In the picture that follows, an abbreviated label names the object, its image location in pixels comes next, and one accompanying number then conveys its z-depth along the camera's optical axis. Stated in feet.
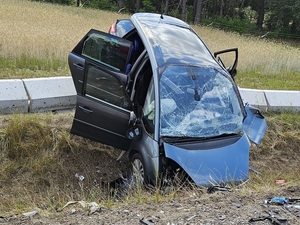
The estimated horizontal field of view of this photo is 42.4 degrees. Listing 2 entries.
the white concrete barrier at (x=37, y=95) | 20.67
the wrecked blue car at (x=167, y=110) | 16.29
